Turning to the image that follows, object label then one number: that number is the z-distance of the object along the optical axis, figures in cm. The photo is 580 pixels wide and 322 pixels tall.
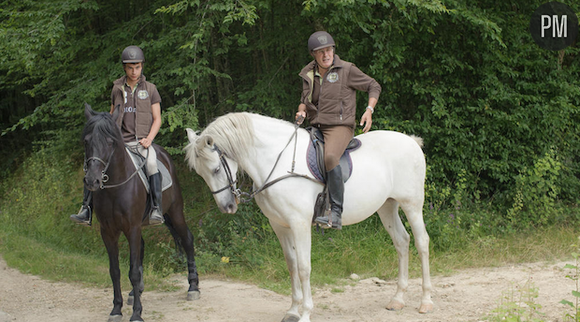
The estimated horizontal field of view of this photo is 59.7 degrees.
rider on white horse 457
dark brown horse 436
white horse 427
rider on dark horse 520
